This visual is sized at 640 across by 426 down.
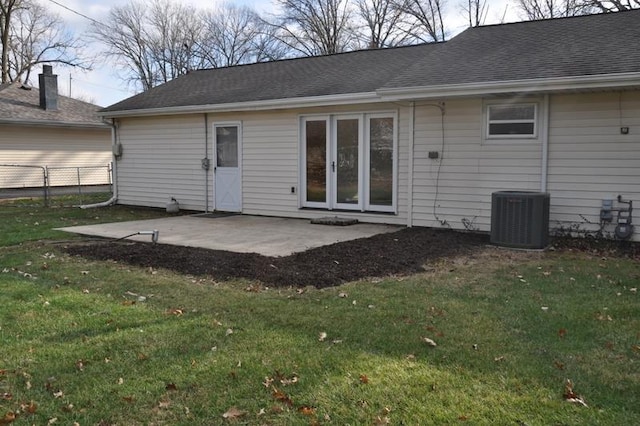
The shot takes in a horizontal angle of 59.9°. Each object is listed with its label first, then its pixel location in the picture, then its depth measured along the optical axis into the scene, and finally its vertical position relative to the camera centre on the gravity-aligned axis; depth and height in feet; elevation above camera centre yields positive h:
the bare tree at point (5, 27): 98.69 +25.17
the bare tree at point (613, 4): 70.74 +20.87
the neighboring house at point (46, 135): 63.72 +3.93
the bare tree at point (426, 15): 100.78 +27.69
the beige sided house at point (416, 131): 27.02 +2.18
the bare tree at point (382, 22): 102.83 +27.23
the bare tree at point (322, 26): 109.50 +28.08
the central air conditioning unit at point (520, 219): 25.29 -2.37
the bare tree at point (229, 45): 125.80 +27.83
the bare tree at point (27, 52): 110.42 +22.93
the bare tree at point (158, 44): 126.31 +27.87
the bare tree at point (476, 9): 98.78 +28.17
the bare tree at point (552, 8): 73.67 +23.59
